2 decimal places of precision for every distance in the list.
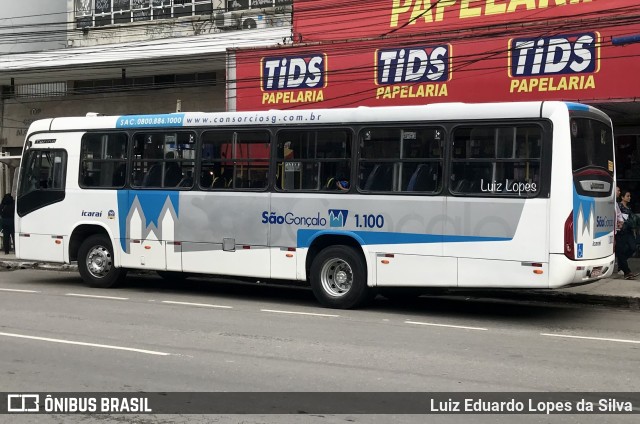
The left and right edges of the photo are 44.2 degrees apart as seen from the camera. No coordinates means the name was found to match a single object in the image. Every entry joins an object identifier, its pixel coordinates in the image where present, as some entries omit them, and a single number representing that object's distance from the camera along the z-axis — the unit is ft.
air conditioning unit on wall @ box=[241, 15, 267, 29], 76.23
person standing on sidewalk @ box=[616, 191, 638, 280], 50.26
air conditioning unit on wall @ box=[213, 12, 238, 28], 78.12
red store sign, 52.95
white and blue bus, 35.69
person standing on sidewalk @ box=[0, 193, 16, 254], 74.02
